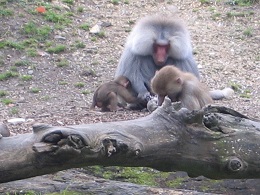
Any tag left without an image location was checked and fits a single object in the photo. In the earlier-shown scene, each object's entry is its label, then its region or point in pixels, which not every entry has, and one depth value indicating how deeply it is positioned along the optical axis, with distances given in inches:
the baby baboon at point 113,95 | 614.1
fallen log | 297.6
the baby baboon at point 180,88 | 491.8
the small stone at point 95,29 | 830.0
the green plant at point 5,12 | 794.0
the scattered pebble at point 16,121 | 549.5
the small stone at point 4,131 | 340.6
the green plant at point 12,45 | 752.3
